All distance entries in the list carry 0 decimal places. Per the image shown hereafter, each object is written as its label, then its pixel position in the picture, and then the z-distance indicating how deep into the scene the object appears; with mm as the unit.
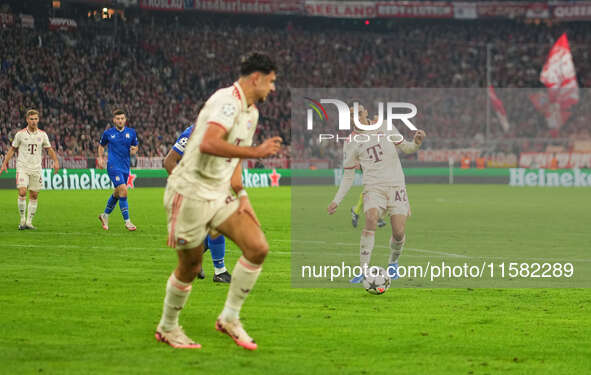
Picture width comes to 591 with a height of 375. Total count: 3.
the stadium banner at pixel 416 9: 65000
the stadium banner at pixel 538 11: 67312
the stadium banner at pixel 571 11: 66125
